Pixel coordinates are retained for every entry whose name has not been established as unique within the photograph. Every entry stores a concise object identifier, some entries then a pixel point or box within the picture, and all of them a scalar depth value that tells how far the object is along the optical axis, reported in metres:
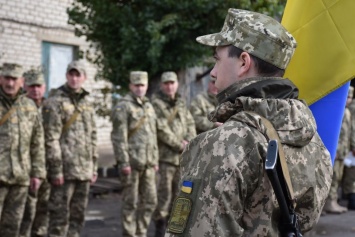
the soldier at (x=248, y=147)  2.08
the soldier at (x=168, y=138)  8.34
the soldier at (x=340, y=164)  10.62
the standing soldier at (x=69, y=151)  7.05
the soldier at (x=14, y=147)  6.33
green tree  9.62
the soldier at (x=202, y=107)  9.59
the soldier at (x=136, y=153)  7.61
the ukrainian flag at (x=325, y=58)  3.31
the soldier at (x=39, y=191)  7.52
